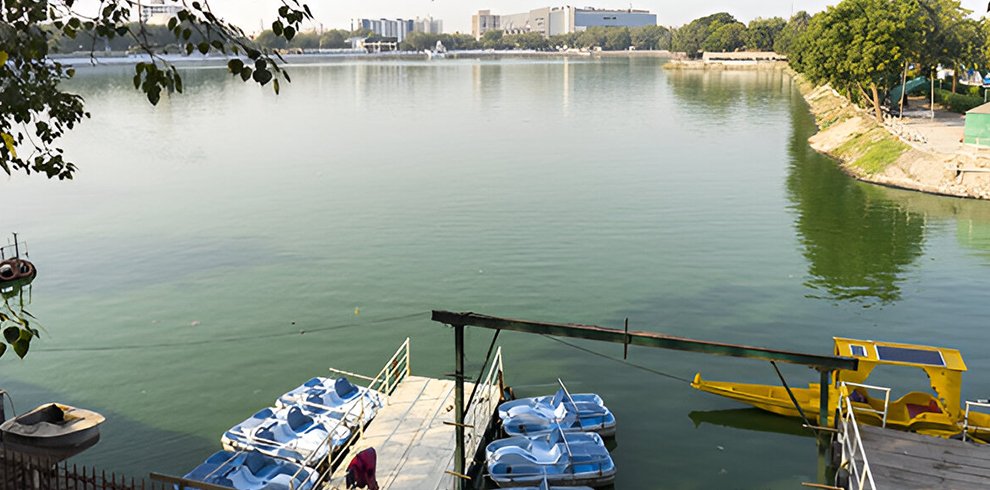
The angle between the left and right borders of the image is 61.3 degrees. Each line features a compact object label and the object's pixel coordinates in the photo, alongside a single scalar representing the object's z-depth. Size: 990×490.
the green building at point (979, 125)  53.17
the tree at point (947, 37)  76.06
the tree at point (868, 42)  66.56
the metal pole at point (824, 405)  17.22
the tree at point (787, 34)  186.88
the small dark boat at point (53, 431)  18.73
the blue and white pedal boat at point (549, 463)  19.03
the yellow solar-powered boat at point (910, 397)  19.86
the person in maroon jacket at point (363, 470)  17.42
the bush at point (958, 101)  78.50
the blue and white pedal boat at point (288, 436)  20.05
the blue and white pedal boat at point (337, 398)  21.67
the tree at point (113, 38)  8.35
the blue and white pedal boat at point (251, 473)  18.14
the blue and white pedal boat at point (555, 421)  21.30
